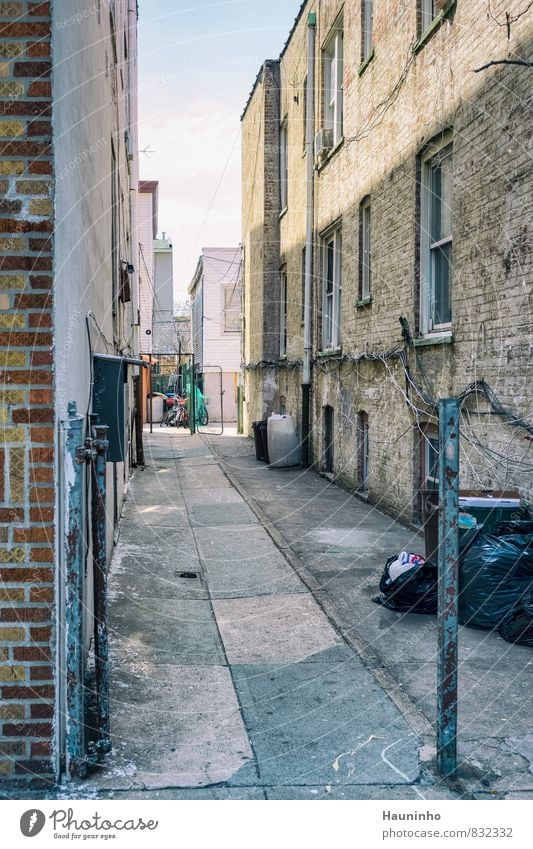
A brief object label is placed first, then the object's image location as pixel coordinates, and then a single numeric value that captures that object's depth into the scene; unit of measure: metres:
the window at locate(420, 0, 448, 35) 9.05
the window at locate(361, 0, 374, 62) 11.77
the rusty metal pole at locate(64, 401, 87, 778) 3.40
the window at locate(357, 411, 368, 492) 12.04
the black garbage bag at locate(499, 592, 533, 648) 5.34
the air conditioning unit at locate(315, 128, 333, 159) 14.37
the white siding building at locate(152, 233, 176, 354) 39.72
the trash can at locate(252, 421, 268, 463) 17.25
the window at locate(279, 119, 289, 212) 20.00
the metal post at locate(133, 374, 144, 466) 16.27
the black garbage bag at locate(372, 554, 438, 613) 6.11
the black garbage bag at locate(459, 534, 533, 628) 5.54
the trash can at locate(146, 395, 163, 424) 33.28
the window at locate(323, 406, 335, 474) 14.66
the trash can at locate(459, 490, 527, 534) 6.22
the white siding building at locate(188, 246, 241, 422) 31.98
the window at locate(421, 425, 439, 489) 8.81
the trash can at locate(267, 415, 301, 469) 16.17
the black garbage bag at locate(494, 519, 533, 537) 5.91
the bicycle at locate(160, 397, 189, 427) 30.85
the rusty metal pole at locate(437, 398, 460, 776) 3.53
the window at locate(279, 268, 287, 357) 20.11
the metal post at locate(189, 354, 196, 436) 24.92
